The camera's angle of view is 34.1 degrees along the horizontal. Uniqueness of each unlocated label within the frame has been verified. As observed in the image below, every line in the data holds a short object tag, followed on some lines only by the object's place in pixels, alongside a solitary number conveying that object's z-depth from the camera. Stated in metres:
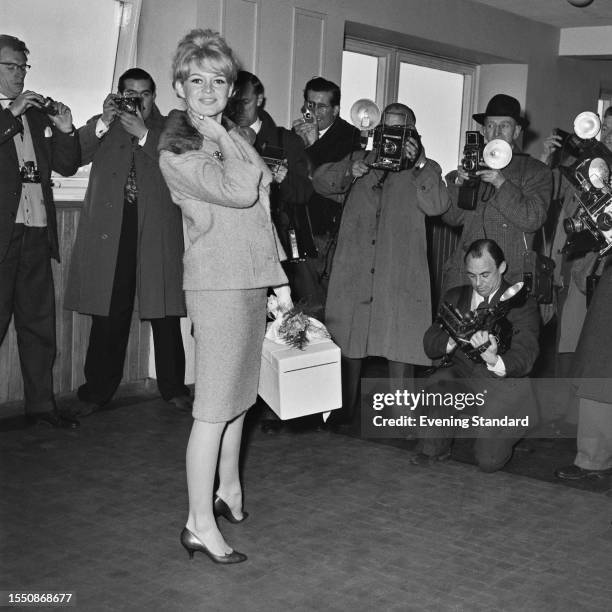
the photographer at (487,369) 4.07
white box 3.02
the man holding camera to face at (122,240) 4.61
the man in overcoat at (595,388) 3.97
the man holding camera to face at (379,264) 4.37
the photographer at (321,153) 4.62
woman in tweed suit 2.77
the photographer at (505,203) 4.22
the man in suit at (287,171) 4.34
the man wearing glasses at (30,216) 4.22
